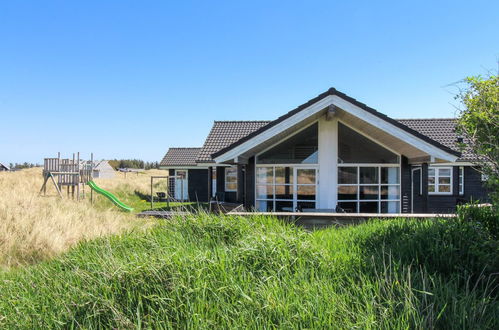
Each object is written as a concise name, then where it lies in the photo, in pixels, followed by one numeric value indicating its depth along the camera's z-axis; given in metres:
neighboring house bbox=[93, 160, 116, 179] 51.61
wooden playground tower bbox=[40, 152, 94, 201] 18.91
